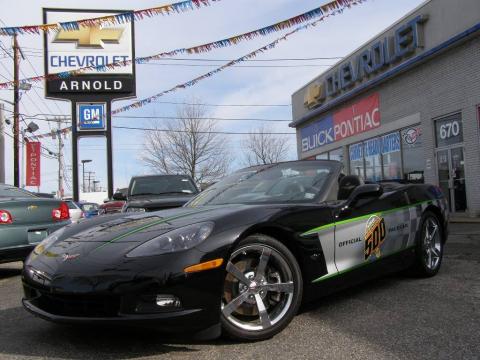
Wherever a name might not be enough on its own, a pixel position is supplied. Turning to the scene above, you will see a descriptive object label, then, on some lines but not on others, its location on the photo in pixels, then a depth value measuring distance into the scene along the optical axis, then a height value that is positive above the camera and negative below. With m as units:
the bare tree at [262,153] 41.22 +3.65
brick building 13.11 +2.81
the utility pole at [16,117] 24.92 +4.57
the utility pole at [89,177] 105.04 +5.78
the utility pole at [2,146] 28.20 +3.49
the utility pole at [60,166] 46.02 +3.97
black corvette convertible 2.94 -0.37
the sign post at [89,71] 21.17 +5.62
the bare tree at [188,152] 37.72 +3.68
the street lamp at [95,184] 107.29 +4.40
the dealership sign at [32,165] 29.86 +2.46
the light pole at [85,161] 84.53 +7.36
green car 6.18 -0.18
